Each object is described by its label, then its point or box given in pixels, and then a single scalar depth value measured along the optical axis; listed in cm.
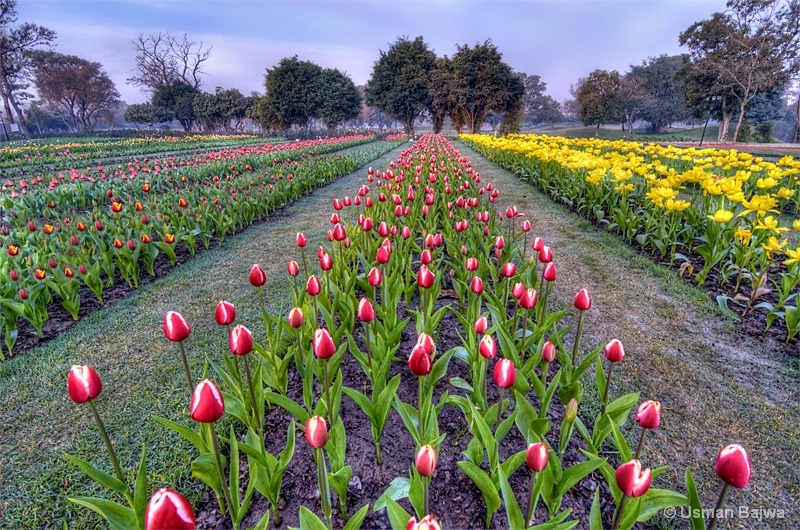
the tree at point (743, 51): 3034
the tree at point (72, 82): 5148
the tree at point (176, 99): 5969
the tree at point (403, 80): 4744
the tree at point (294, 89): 4997
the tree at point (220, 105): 5781
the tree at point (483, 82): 4034
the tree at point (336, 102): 5009
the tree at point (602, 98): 5516
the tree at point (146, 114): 6184
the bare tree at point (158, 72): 6109
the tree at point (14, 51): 3822
